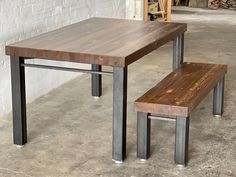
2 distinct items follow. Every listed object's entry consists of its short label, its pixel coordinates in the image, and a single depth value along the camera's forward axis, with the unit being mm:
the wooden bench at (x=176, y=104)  3250
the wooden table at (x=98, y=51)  3262
